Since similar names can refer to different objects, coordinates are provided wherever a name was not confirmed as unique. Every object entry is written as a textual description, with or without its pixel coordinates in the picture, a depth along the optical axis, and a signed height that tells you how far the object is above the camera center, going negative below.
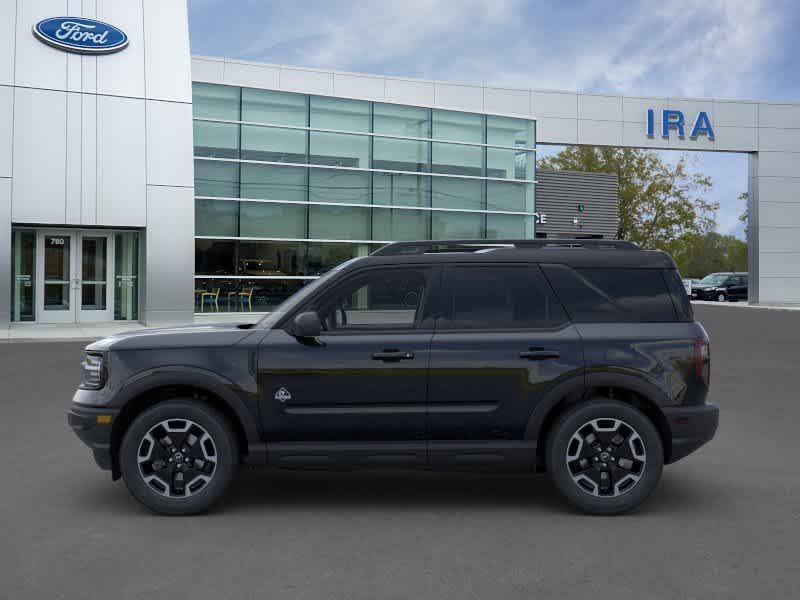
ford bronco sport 5.93 -0.70
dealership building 24.77 +3.97
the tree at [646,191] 72.19 +8.21
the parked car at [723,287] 54.84 +0.51
